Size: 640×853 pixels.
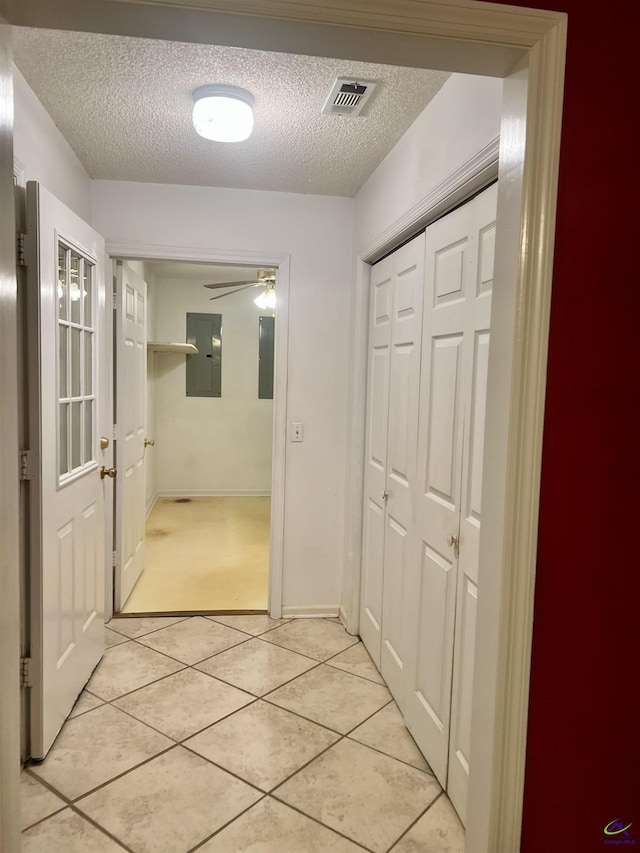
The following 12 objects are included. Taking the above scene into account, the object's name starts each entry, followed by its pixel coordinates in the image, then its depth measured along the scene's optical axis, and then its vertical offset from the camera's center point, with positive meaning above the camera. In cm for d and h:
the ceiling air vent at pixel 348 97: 185 +103
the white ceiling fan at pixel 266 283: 403 +76
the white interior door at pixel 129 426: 312 -30
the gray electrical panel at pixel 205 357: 606 +26
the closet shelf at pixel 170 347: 514 +31
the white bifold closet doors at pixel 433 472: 168 -32
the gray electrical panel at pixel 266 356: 624 +30
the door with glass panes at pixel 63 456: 188 -32
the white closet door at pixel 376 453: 261 -34
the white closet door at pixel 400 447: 220 -26
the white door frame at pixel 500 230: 99 +32
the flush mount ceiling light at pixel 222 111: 194 +99
